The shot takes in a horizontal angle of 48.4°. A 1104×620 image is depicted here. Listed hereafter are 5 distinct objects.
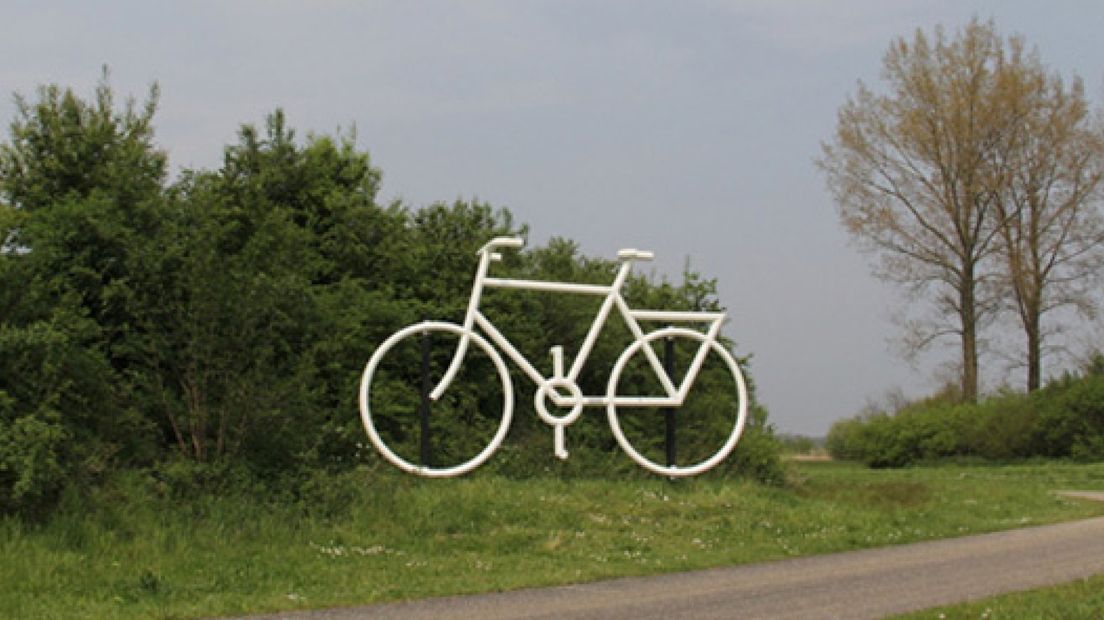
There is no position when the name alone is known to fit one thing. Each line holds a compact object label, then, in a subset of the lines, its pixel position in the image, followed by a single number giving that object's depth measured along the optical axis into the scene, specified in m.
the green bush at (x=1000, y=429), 33.81
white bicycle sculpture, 13.59
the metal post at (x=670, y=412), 15.52
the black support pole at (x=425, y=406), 13.73
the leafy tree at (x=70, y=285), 11.34
